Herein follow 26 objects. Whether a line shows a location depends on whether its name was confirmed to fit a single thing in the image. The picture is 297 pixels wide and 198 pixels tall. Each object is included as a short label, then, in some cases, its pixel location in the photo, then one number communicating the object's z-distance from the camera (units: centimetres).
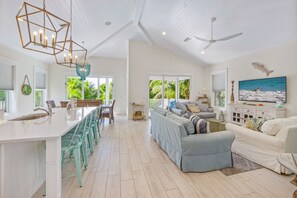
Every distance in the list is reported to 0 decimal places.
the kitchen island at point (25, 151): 141
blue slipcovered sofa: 244
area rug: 248
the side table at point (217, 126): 390
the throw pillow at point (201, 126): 261
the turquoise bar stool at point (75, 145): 207
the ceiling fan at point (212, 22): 367
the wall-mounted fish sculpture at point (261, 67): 483
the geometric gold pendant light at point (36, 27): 339
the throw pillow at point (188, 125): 253
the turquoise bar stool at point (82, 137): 237
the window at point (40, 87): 626
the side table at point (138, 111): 704
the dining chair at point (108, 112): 601
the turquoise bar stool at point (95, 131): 368
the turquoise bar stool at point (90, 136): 297
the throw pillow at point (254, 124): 324
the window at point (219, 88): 688
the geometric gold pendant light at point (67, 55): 611
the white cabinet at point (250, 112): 430
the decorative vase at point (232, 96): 607
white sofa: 237
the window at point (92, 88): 796
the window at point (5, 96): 430
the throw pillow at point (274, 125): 257
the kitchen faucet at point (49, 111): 261
